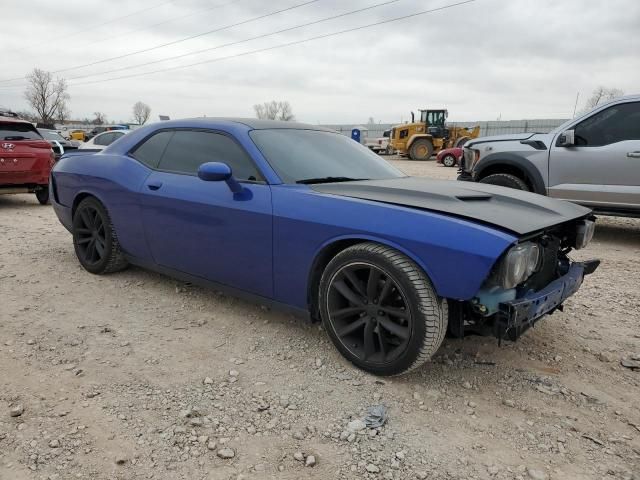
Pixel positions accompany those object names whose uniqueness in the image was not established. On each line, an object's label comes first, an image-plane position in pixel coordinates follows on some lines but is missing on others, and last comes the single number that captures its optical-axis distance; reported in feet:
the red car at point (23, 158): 25.90
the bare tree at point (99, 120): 267.14
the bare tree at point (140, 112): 295.40
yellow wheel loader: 84.89
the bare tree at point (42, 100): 261.24
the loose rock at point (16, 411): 7.37
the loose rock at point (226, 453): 6.59
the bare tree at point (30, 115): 252.32
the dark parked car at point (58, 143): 44.75
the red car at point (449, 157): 67.87
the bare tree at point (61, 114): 269.44
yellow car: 122.93
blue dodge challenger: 7.60
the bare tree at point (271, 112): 245.12
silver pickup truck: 18.49
